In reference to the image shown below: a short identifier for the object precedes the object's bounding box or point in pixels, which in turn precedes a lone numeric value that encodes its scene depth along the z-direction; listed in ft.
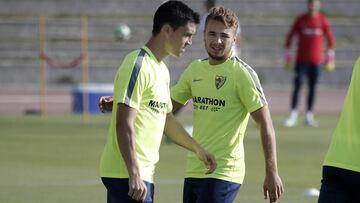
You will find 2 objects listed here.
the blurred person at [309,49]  133.69
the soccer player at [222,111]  49.52
